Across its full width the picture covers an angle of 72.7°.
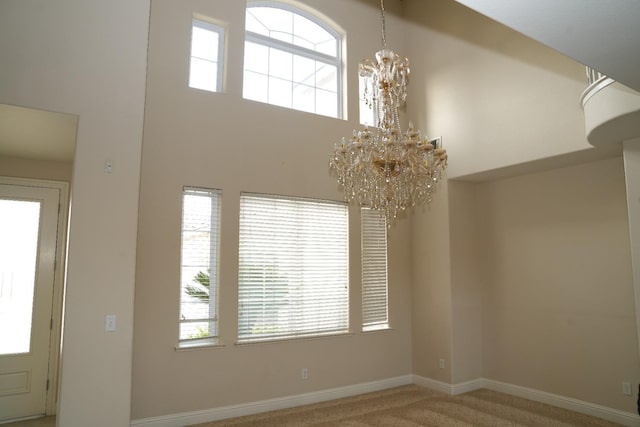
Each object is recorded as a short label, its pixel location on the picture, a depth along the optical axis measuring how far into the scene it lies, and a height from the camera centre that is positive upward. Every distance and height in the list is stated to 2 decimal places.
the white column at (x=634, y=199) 3.60 +0.60
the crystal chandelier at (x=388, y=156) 3.33 +0.89
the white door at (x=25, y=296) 4.37 -0.25
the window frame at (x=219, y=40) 4.81 +2.60
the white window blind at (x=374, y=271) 5.57 +0.00
